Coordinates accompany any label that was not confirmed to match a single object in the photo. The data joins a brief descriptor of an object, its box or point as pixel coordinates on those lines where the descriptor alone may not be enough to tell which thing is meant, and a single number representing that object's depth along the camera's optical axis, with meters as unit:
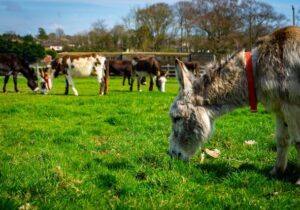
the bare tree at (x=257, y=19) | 55.28
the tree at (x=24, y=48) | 54.56
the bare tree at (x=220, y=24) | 56.59
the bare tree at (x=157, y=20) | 66.72
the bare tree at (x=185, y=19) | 64.44
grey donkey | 5.25
